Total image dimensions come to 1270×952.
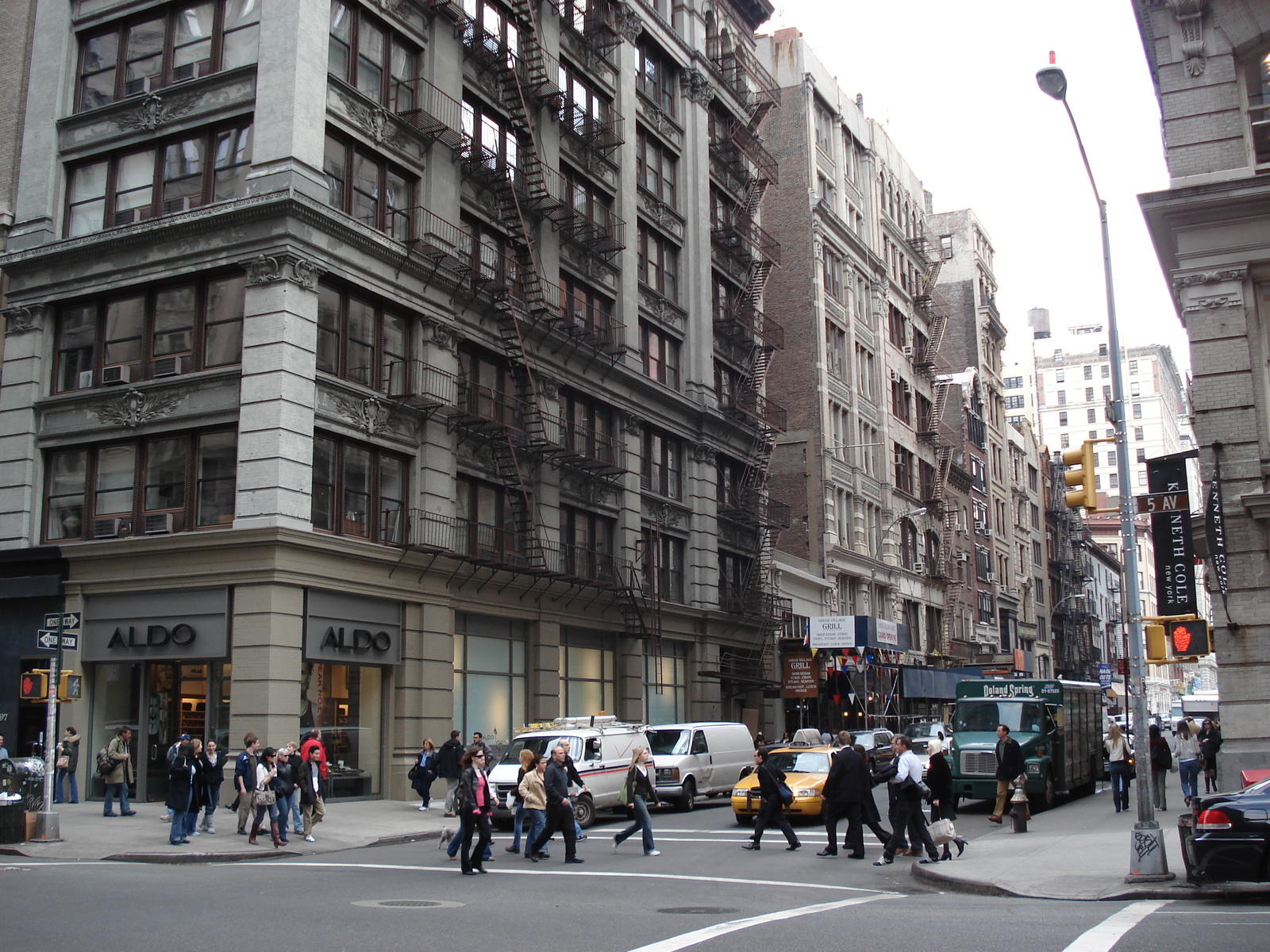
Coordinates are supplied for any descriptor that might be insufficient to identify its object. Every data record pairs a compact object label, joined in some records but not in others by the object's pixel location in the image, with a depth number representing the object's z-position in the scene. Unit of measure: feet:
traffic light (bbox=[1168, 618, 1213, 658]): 55.01
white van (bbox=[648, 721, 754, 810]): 92.79
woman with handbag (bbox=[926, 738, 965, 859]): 61.82
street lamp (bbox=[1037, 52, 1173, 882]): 48.06
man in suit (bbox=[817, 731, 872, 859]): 61.67
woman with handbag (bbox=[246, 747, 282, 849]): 66.95
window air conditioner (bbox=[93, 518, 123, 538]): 90.07
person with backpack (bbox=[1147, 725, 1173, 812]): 81.05
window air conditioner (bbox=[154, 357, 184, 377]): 89.81
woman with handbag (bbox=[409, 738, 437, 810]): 87.40
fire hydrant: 71.61
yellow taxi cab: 78.28
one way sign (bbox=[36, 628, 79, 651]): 71.05
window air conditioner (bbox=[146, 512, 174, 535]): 87.71
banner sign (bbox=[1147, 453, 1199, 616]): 68.49
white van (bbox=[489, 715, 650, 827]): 78.69
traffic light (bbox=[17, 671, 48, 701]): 68.95
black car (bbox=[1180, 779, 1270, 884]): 41.86
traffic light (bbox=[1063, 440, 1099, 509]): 53.88
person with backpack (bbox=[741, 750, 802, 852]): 64.85
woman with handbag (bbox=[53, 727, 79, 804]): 83.46
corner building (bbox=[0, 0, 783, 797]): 85.92
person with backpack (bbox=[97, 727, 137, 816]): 77.77
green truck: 88.89
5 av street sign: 62.44
